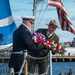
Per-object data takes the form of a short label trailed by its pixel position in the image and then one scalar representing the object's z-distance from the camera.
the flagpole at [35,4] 13.81
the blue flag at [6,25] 15.84
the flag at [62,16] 16.14
